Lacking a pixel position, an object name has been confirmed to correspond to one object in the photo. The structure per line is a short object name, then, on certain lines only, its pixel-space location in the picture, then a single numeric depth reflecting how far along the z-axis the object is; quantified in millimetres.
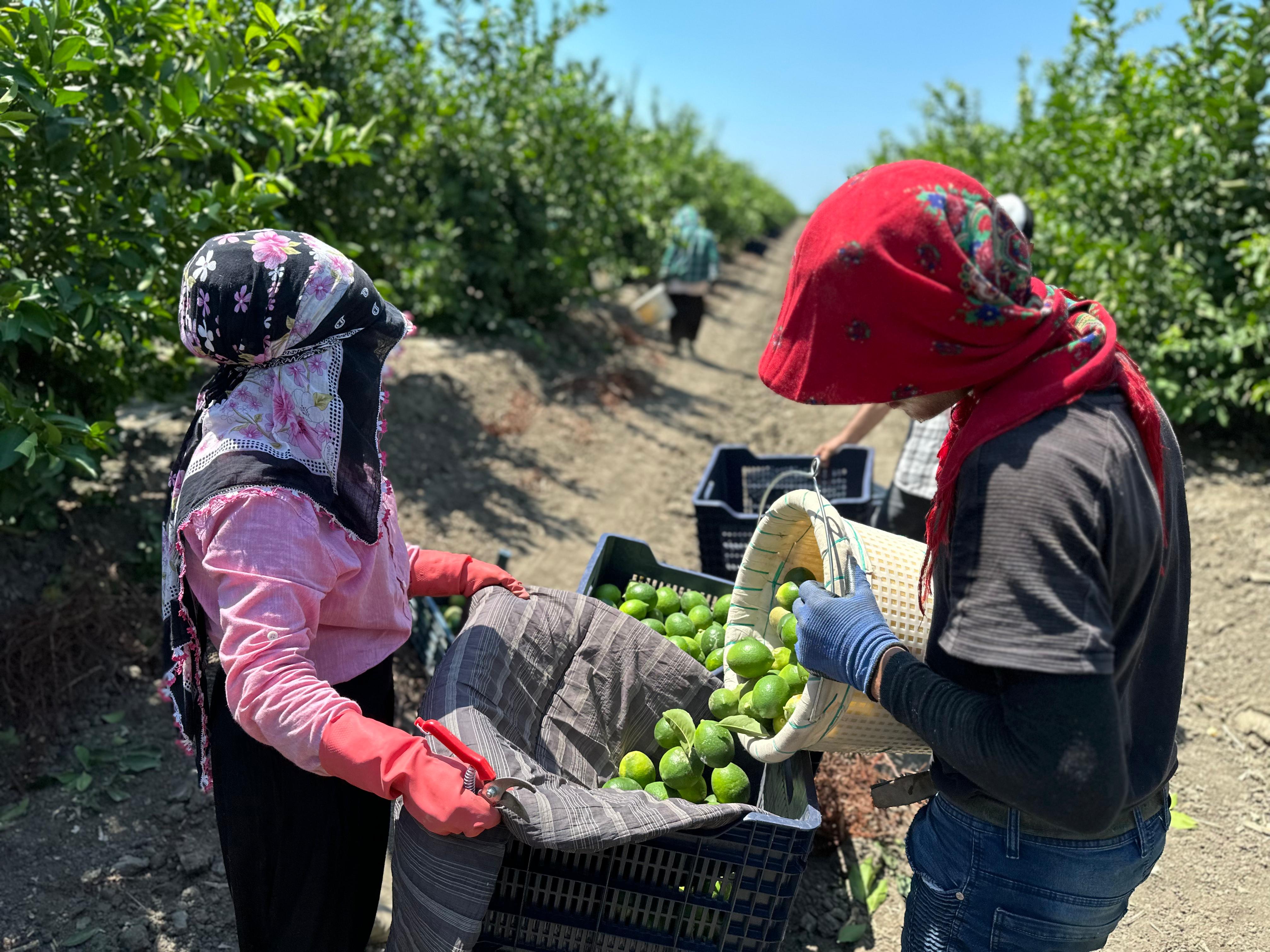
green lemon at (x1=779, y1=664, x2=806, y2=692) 2221
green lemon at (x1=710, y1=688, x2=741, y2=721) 2275
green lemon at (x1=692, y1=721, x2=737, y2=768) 2139
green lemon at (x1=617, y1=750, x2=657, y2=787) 2234
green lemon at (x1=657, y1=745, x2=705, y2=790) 2154
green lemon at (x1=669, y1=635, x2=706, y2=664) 2727
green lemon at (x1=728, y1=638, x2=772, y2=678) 2305
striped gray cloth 1674
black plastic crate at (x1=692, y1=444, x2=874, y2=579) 3562
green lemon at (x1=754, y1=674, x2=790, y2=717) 2139
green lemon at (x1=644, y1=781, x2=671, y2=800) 2129
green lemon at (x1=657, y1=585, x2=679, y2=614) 2918
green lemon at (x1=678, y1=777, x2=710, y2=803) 2174
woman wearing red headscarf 1174
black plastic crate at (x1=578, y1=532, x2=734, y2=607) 3061
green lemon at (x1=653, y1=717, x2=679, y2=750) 2279
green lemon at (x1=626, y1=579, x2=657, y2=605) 2908
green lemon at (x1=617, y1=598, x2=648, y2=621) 2828
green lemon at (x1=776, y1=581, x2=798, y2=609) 2406
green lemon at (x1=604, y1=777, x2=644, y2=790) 2115
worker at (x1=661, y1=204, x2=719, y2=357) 10312
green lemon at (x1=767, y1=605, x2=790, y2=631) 2447
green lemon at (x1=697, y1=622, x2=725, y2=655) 2746
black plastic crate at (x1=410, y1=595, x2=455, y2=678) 3363
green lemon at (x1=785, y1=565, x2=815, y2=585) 2498
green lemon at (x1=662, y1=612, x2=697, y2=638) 2816
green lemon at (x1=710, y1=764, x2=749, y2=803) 2121
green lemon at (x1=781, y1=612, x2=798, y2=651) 2273
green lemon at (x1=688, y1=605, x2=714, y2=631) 2914
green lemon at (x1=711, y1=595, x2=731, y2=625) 2881
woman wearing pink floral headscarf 1620
